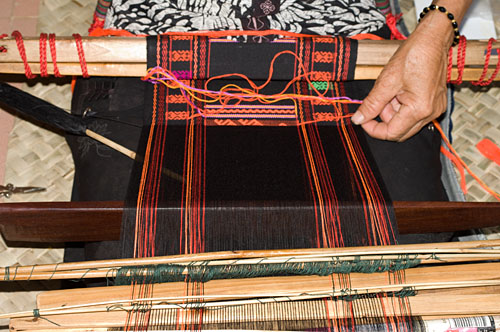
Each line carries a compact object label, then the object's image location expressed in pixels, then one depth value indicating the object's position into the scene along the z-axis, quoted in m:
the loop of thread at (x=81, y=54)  0.88
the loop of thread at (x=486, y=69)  0.93
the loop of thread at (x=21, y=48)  0.88
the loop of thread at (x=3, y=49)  0.88
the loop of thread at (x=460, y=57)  0.92
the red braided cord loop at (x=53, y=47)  0.88
